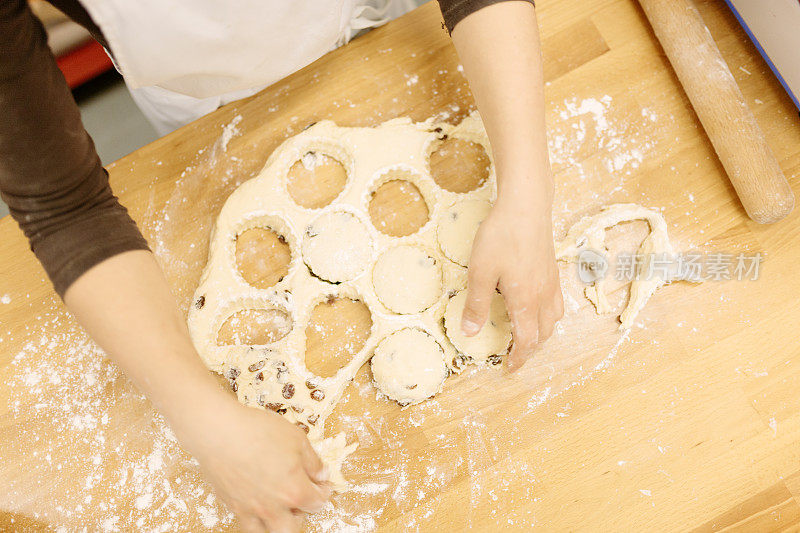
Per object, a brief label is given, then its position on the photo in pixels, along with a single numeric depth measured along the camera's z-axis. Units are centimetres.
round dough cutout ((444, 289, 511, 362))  85
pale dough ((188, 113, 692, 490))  85
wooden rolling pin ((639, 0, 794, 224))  87
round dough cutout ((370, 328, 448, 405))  83
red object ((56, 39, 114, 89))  145
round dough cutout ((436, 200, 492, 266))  88
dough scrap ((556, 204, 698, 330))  89
